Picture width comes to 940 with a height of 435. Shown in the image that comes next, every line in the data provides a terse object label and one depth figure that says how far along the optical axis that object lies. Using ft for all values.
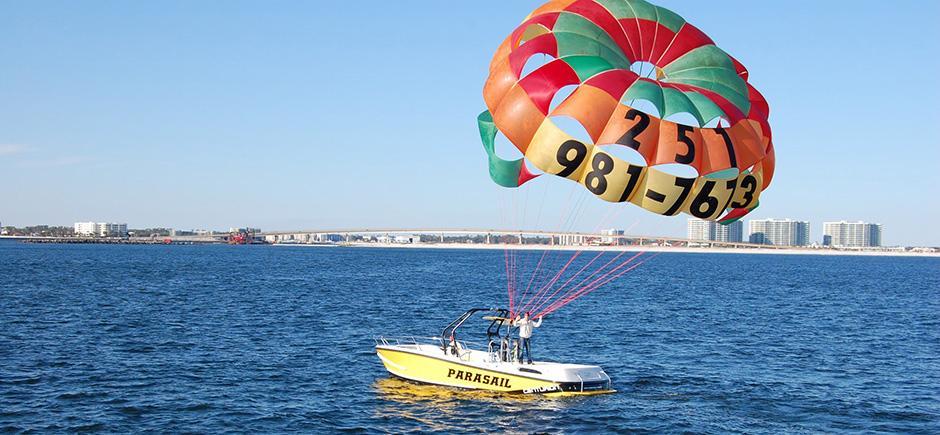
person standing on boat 86.69
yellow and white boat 86.43
